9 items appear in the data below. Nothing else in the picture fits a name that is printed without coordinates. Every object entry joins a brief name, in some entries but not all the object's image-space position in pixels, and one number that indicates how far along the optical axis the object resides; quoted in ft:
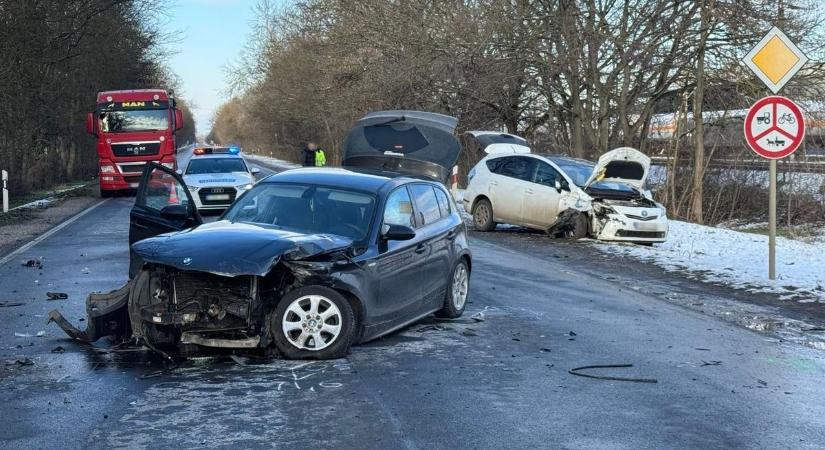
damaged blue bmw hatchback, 24.93
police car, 77.00
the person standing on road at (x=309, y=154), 119.14
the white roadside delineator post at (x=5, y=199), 88.74
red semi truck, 106.63
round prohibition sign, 43.09
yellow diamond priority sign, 43.86
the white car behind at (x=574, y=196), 61.77
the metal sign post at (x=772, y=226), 43.80
